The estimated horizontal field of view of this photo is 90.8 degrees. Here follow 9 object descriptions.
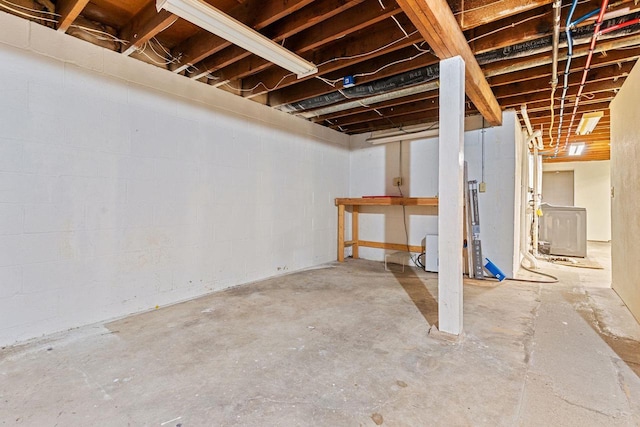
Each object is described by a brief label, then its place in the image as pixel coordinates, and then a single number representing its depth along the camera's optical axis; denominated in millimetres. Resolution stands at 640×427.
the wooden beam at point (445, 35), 1849
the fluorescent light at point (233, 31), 2018
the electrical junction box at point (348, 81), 3553
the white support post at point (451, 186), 2439
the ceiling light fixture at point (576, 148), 6884
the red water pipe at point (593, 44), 2054
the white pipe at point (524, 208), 5438
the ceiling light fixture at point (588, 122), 4384
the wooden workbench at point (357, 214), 4745
